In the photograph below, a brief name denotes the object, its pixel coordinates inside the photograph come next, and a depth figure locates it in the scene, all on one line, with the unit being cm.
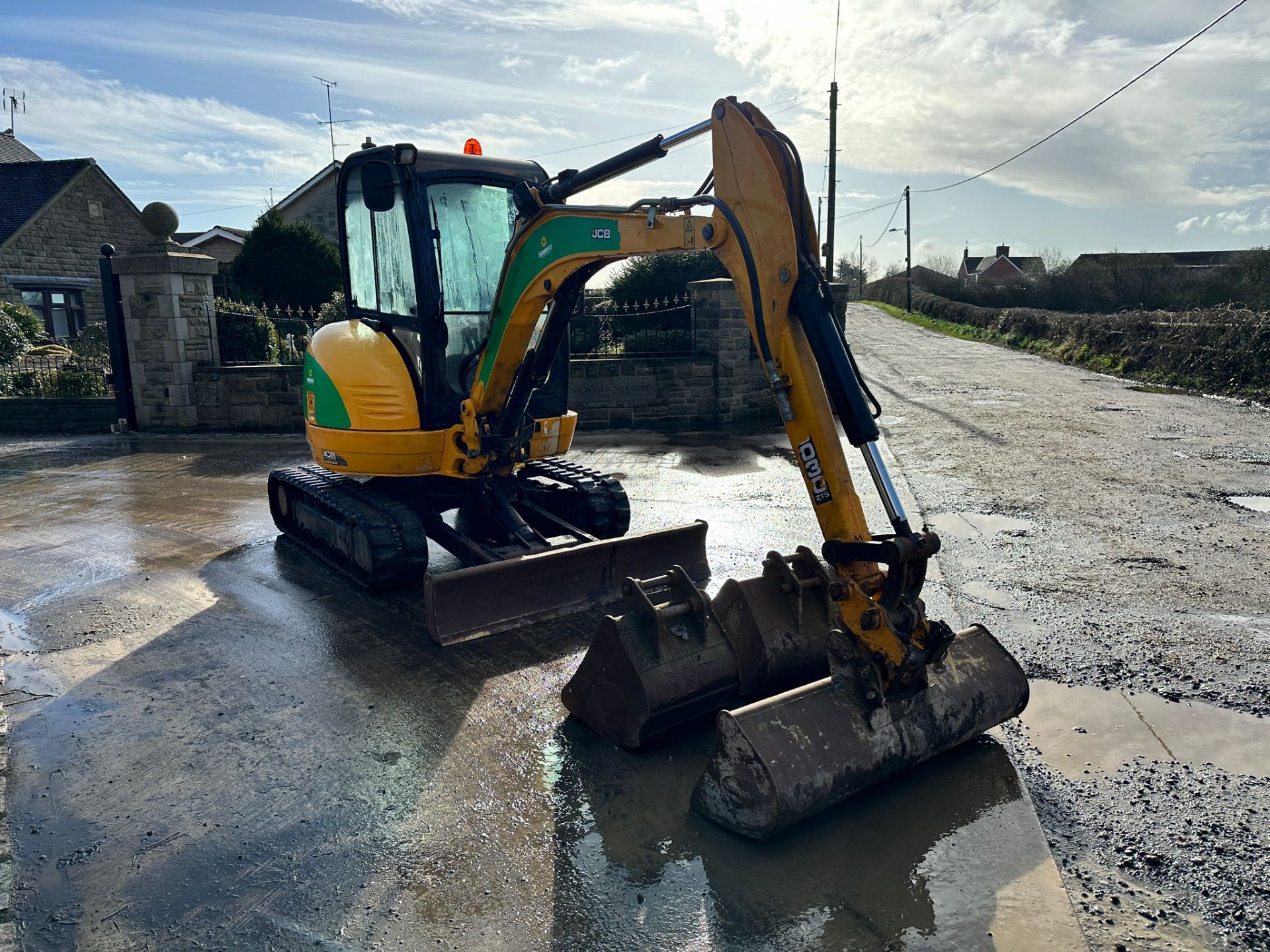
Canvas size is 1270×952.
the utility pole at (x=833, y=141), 2806
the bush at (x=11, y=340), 1766
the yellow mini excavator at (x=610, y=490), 330
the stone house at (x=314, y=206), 3247
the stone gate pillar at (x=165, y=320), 1269
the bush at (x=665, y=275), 1552
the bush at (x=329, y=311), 1565
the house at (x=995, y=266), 7188
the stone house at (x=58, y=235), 2753
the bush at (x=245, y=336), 1355
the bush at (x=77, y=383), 1395
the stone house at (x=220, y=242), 3428
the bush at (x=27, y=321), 2261
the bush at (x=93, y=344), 1560
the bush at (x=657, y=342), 1304
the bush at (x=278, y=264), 2283
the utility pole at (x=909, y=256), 5116
